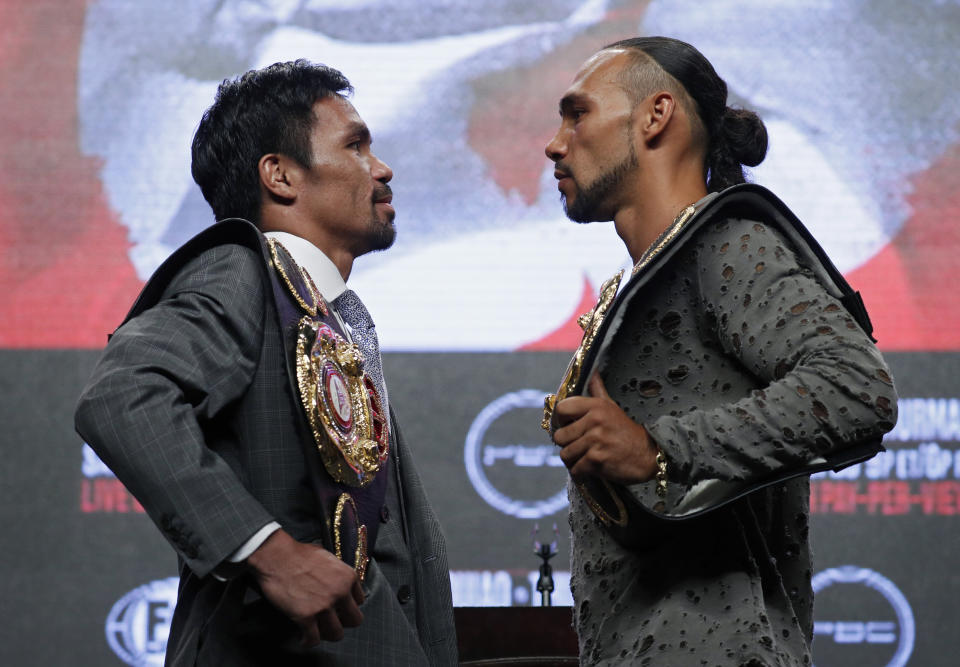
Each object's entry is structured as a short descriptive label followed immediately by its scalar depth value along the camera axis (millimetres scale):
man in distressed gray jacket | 3671
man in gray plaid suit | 3761
